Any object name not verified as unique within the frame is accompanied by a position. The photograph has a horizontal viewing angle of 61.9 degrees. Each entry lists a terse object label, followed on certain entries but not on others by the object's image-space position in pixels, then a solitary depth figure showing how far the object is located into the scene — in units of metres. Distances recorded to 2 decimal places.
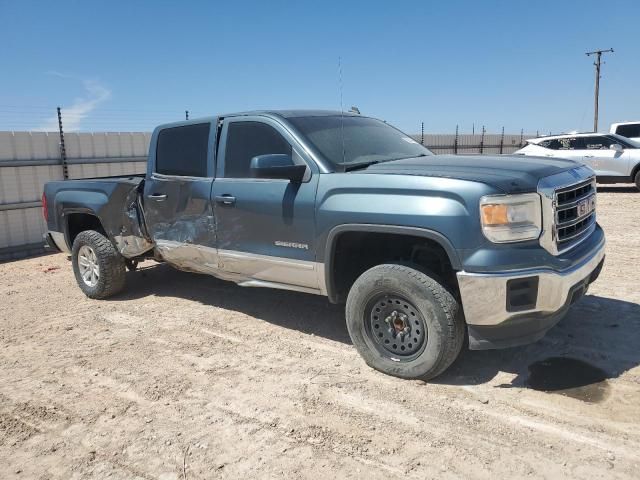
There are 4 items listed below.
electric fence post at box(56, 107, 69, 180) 10.11
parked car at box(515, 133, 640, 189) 14.09
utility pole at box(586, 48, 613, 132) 38.92
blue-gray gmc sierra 3.24
